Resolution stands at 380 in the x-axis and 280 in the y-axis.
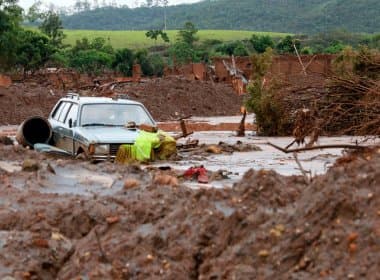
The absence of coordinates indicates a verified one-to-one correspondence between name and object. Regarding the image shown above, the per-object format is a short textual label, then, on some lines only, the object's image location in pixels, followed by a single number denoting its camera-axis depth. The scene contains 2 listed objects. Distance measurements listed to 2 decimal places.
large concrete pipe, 20.08
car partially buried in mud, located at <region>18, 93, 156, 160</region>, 17.14
